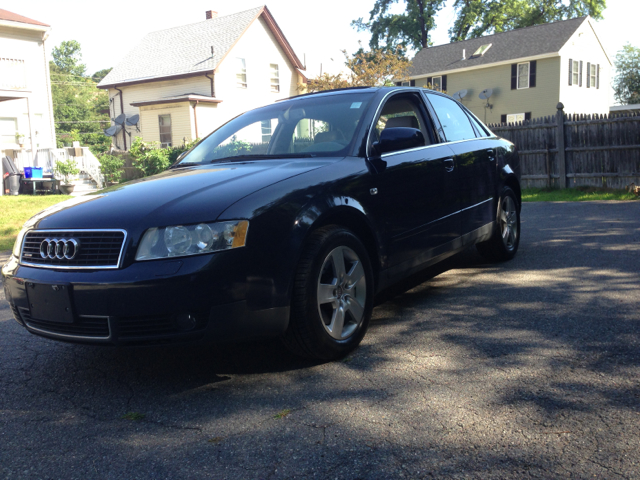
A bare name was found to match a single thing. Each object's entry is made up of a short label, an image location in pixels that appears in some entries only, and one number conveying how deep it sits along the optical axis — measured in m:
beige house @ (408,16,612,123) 32.03
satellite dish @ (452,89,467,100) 34.97
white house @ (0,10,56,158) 23.55
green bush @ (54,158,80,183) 19.66
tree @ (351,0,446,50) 45.94
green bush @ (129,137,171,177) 20.33
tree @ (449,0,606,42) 44.19
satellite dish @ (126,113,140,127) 31.27
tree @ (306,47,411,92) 23.40
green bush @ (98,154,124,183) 21.70
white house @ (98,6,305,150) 29.25
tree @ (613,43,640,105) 59.66
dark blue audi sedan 2.92
